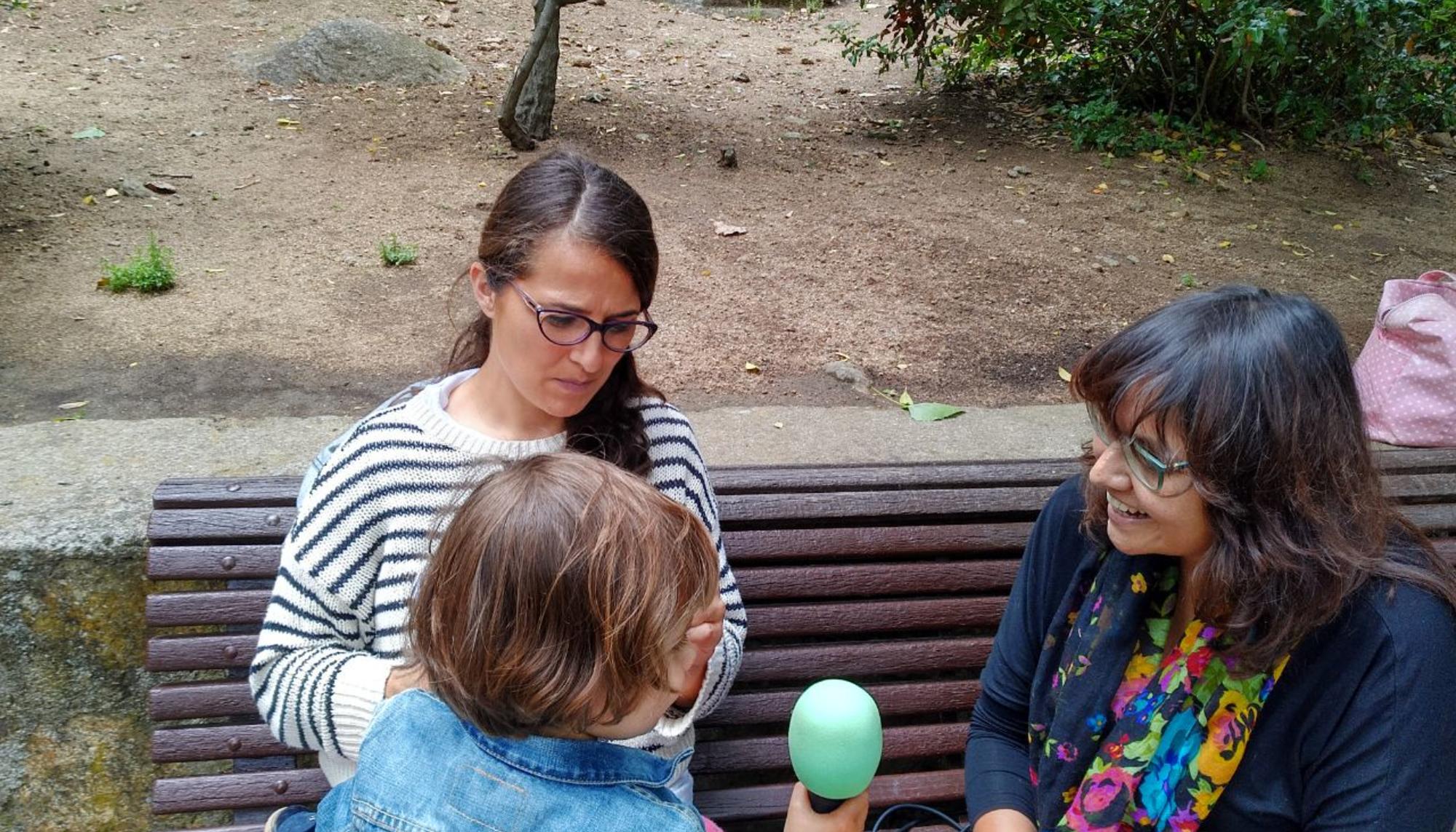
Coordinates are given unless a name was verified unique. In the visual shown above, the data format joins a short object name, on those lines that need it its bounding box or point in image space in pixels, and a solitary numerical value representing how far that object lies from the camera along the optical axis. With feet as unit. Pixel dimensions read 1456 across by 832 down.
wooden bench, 7.25
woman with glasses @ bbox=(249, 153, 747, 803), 5.94
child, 4.29
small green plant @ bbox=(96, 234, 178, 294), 16.17
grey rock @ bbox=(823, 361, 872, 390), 14.80
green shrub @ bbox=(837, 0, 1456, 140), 22.13
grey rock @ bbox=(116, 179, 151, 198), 19.72
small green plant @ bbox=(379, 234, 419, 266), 17.75
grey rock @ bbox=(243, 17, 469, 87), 25.61
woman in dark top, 5.15
